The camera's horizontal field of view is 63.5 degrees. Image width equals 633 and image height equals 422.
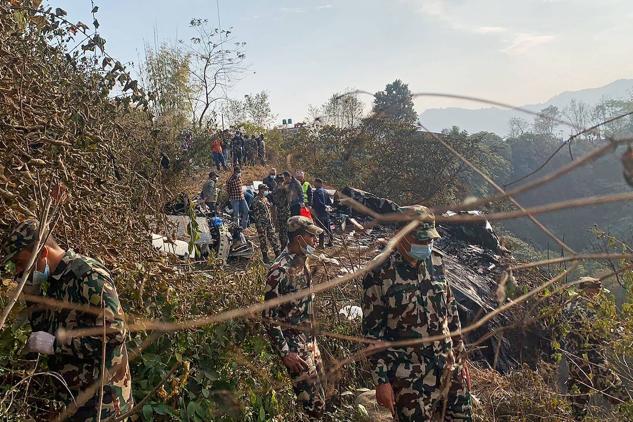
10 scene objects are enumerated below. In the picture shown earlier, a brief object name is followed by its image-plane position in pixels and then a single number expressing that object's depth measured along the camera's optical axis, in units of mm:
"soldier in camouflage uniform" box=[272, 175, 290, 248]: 8656
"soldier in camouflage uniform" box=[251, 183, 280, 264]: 8430
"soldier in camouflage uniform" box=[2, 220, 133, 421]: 2100
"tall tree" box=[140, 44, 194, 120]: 22766
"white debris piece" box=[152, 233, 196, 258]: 5430
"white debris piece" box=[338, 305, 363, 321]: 4523
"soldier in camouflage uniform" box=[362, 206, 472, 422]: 2805
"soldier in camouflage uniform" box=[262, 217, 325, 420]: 3092
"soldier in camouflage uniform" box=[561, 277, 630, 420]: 2996
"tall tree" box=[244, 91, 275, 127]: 32156
